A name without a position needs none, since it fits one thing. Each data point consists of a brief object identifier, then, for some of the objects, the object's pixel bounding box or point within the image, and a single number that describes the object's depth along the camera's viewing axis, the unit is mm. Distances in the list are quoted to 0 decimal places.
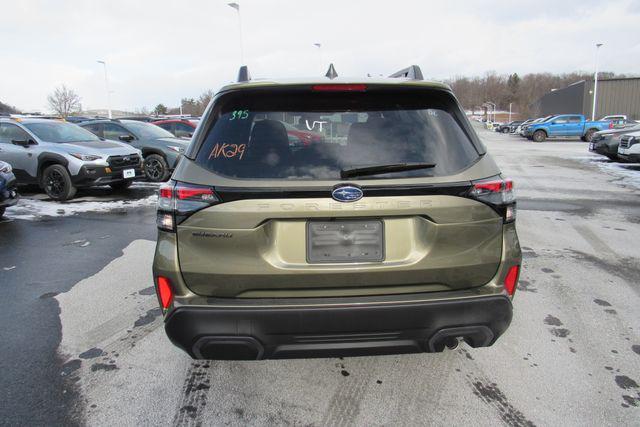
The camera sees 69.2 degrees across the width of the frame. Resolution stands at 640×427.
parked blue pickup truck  30859
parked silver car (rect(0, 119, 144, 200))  9180
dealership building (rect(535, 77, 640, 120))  50719
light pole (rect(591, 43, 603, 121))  46928
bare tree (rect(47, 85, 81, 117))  66875
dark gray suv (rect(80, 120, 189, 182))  11523
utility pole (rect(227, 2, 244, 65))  27875
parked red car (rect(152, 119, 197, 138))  15000
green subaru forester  2211
